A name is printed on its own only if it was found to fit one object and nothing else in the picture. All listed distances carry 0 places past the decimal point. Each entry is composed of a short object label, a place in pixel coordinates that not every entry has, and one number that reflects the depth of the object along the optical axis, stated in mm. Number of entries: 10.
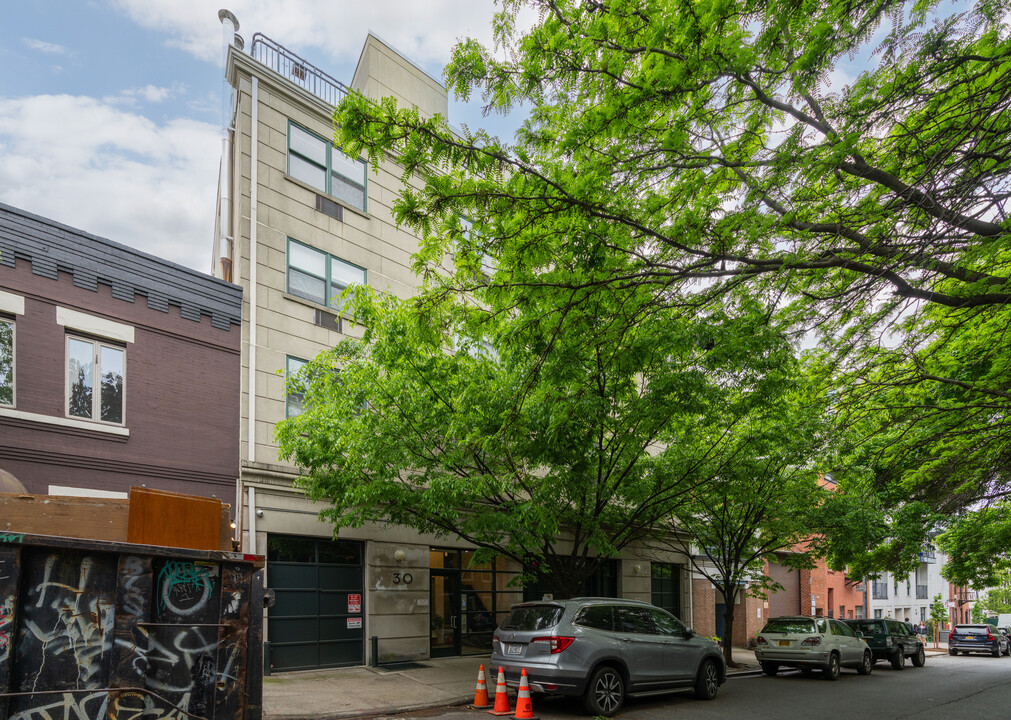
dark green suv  21109
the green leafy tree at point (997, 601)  66669
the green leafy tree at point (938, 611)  40312
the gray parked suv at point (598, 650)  10320
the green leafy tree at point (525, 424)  10938
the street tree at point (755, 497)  14203
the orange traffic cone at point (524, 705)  9727
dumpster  4094
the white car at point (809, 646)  16844
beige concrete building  14266
